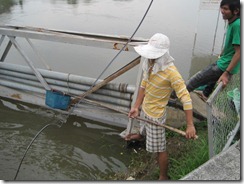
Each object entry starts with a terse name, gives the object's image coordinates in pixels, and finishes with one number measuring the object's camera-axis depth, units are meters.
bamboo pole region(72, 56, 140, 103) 3.96
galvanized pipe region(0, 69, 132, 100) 4.41
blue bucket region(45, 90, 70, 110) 4.57
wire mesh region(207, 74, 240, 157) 2.55
